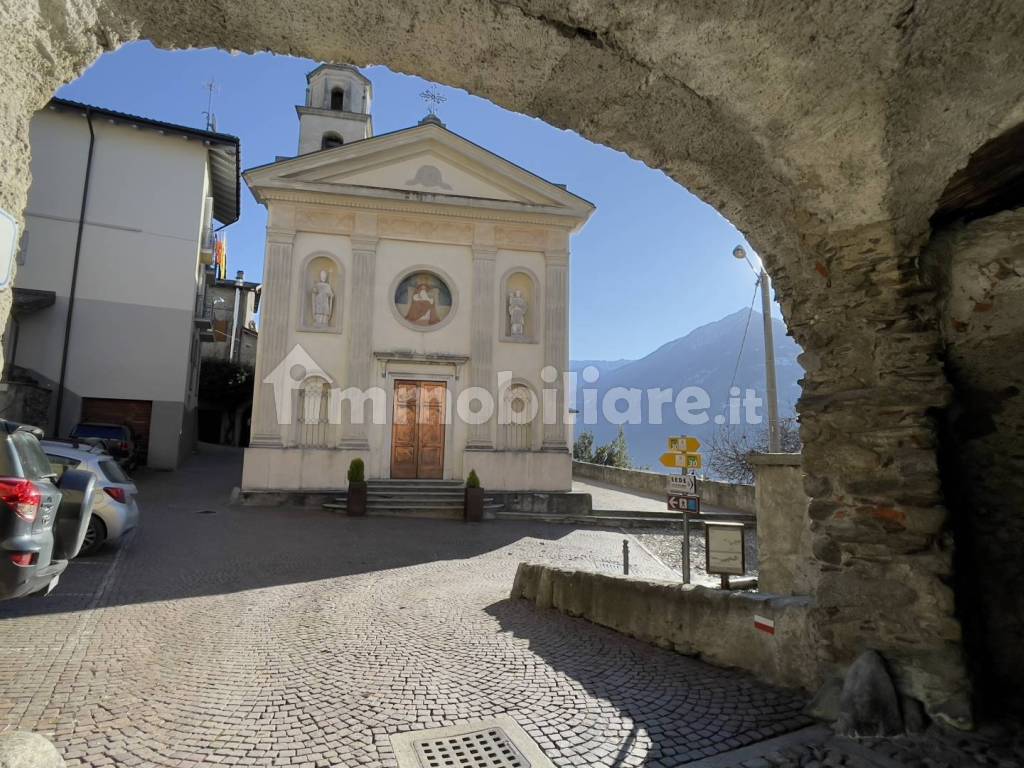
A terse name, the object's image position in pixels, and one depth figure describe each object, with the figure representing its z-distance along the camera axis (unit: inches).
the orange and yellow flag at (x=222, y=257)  1284.4
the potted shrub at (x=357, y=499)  559.2
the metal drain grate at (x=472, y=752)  118.2
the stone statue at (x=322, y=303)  645.3
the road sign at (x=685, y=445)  344.5
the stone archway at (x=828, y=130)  110.4
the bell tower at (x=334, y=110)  882.1
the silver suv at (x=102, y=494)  303.0
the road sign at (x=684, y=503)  290.4
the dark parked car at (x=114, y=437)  644.1
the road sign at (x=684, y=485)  298.5
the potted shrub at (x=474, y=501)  569.3
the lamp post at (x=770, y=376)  504.1
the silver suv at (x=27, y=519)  143.0
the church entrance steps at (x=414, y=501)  578.6
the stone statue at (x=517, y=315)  687.7
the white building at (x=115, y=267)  706.2
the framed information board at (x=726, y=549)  188.2
